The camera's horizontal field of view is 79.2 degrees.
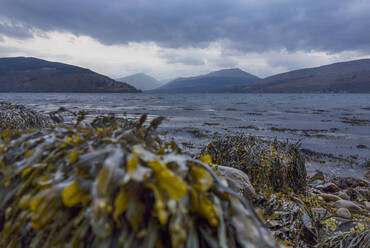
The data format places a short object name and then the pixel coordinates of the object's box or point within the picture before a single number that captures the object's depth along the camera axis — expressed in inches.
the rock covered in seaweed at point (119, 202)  38.8
